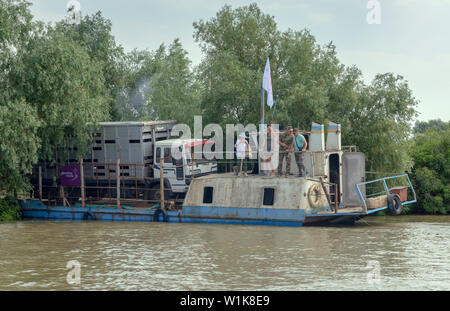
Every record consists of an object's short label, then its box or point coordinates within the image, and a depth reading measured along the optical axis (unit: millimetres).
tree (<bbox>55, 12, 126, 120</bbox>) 43688
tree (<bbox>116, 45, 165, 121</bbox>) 46219
